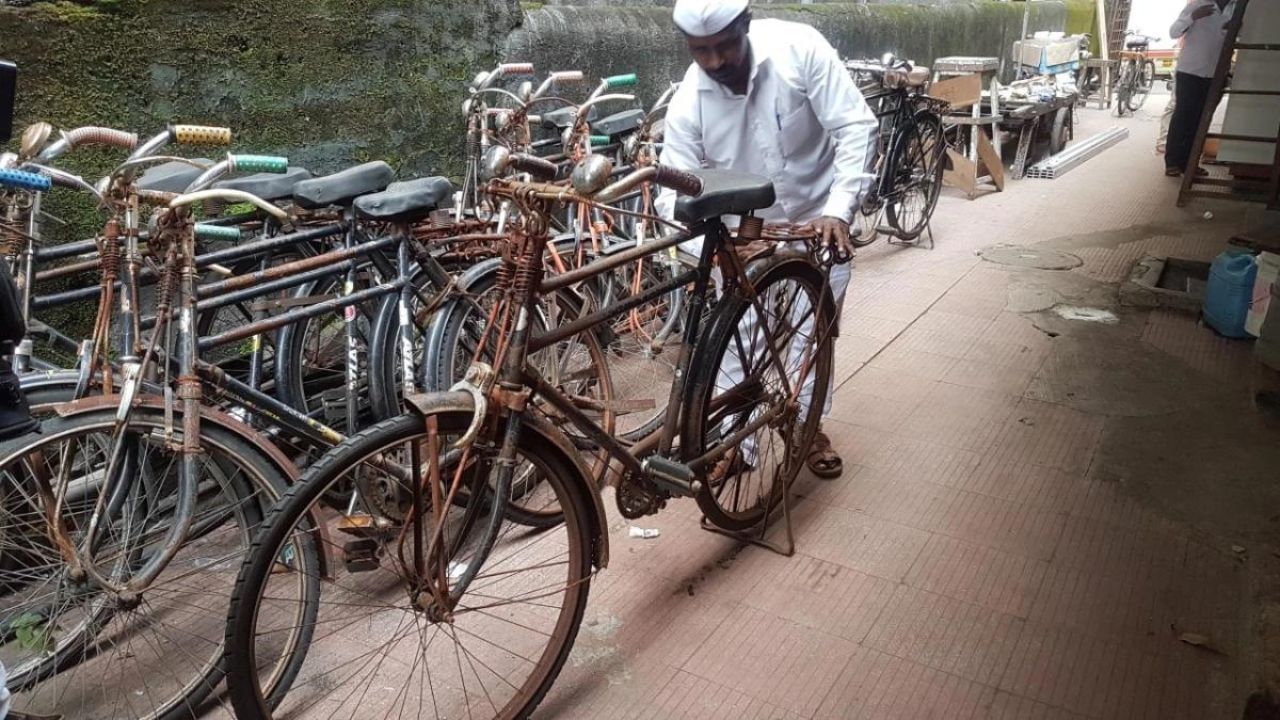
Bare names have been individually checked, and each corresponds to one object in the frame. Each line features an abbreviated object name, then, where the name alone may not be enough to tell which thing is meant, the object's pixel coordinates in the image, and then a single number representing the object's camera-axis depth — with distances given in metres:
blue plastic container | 4.81
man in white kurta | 2.94
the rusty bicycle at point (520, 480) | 2.01
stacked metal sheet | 9.70
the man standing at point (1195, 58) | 8.26
